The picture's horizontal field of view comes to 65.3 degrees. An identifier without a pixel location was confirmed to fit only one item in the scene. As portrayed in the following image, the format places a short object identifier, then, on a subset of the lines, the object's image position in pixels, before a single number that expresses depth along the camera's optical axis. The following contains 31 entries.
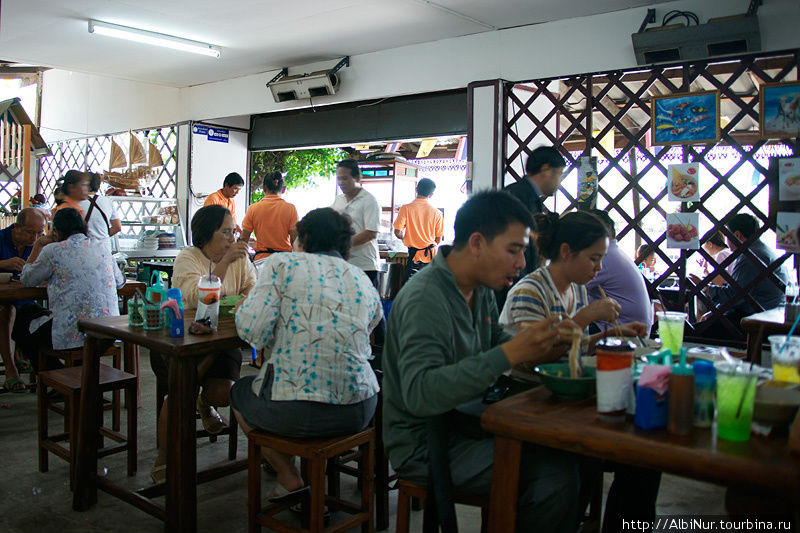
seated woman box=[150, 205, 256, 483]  2.75
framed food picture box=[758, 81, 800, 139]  3.84
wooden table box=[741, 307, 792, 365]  2.90
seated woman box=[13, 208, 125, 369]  3.27
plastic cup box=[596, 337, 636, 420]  1.33
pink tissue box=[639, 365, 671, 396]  1.26
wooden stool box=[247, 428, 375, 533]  1.95
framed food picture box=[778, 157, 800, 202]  3.88
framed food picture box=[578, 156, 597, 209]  4.63
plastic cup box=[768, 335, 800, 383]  1.43
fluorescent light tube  5.47
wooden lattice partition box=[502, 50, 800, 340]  4.04
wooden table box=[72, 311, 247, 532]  2.10
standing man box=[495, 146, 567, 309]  3.36
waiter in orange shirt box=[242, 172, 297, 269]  5.30
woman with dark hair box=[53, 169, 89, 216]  4.91
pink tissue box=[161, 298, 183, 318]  2.24
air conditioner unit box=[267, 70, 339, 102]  6.12
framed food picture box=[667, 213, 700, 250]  4.25
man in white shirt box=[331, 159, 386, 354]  4.71
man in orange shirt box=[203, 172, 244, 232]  5.89
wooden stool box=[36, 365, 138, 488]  2.63
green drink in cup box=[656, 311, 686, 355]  2.01
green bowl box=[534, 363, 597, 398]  1.46
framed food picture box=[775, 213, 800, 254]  3.85
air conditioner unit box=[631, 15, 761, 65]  3.87
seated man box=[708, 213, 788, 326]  4.03
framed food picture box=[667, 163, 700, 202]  4.21
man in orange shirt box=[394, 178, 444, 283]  6.55
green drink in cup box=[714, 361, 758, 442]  1.19
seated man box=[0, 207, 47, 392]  3.89
